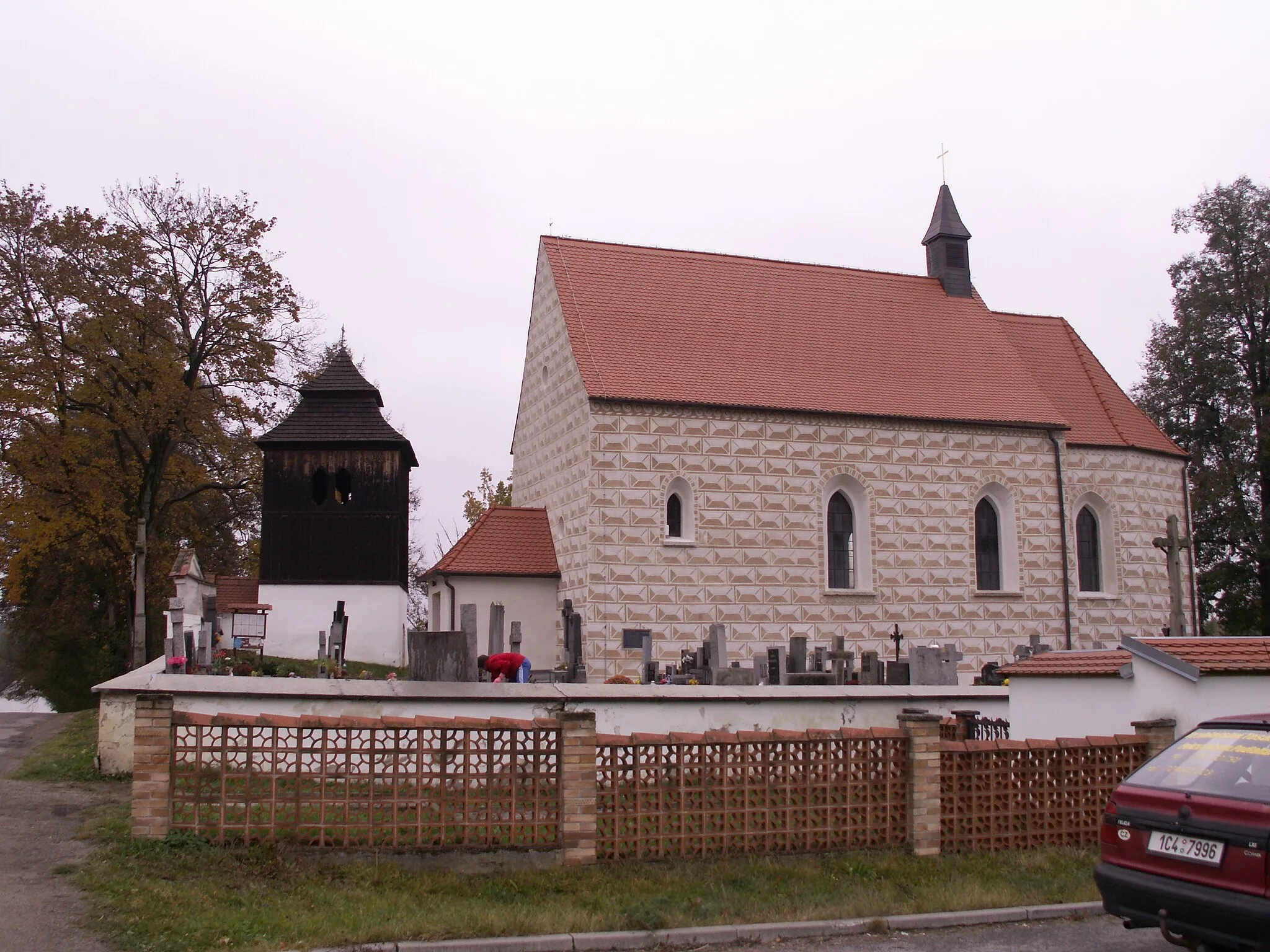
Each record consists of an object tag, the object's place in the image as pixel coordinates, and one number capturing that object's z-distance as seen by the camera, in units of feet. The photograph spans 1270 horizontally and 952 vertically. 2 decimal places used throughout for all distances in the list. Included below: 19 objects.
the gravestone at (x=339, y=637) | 66.03
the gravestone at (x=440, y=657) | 45.68
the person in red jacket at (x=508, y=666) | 51.88
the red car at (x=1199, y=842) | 22.50
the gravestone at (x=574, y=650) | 61.77
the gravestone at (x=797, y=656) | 62.08
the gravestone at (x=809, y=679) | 59.62
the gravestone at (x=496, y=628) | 59.41
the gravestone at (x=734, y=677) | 53.67
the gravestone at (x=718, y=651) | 61.11
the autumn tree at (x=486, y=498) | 152.56
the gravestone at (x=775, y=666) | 61.52
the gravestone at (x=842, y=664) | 62.95
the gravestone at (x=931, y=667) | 58.75
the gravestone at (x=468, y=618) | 49.03
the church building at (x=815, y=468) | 79.82
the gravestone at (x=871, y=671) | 63.52
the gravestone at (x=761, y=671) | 60.90
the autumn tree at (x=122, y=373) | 97.91
